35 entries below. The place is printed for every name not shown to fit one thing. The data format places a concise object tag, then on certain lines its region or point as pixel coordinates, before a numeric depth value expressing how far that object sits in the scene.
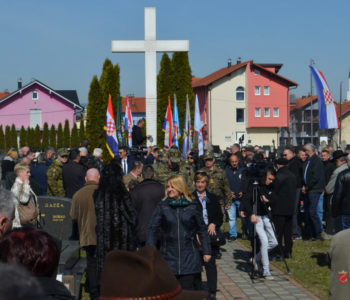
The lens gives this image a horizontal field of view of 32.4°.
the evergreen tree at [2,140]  64.44
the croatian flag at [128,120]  19.59
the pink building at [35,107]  70.38
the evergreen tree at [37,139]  63.22
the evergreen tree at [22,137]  63.03
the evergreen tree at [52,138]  64.06
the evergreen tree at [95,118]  53.50
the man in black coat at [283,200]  10.31
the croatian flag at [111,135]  17.56
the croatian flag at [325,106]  14.09
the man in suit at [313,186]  12.65
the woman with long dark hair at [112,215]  7.24
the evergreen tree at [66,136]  63.47
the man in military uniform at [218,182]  11.59
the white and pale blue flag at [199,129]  19.86
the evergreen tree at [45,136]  64.12
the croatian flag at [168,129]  20.64
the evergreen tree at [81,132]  61.41
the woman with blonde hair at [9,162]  14.80
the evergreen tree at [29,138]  63.22
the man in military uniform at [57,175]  12.27
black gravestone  11.56
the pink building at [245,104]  72.56
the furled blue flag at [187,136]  19.85
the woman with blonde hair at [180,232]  6.38
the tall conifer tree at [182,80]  57.62
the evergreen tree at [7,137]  64.56
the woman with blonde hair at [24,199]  7.99
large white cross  21.41
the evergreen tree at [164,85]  55.72
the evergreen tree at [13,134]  64.58
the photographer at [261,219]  9.34
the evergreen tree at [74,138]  63.21
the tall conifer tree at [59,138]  63.53
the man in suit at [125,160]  13.84
